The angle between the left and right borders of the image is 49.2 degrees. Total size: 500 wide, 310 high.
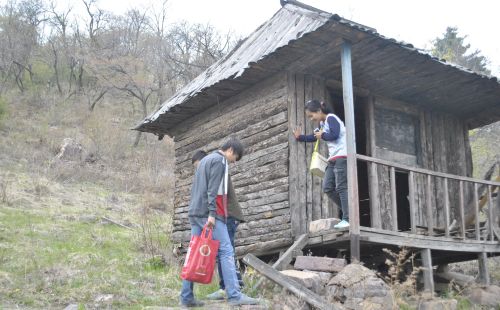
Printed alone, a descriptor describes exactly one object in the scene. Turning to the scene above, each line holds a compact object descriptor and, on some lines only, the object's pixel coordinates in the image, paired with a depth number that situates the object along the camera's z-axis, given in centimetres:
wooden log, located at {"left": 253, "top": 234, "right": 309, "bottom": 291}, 739
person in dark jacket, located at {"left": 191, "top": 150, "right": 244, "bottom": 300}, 626
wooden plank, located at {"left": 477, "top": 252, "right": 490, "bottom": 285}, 868
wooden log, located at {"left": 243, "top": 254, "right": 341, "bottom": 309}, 574
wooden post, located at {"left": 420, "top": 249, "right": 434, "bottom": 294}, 752
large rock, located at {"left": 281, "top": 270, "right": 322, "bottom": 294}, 618
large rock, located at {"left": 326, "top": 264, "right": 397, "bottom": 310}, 599
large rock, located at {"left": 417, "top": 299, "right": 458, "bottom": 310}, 672
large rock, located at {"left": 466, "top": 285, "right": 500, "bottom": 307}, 792
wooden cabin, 747
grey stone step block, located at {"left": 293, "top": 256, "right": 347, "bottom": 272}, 669
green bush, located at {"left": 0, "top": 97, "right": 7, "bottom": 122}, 2836
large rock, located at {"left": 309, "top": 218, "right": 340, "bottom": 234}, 743
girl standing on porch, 717
